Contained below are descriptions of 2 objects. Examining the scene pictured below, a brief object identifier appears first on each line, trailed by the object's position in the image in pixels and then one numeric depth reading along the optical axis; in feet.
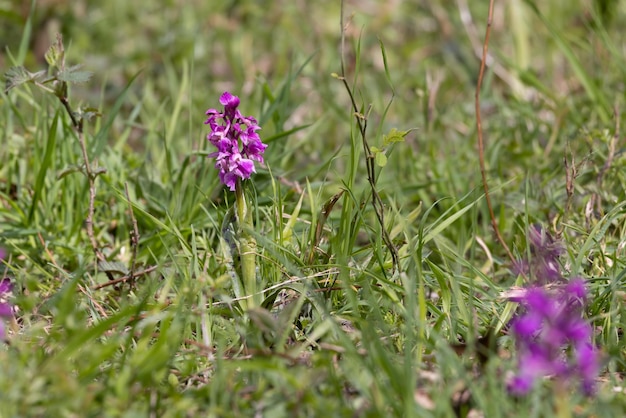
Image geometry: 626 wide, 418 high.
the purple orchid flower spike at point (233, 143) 14.17
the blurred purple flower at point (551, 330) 10.18
